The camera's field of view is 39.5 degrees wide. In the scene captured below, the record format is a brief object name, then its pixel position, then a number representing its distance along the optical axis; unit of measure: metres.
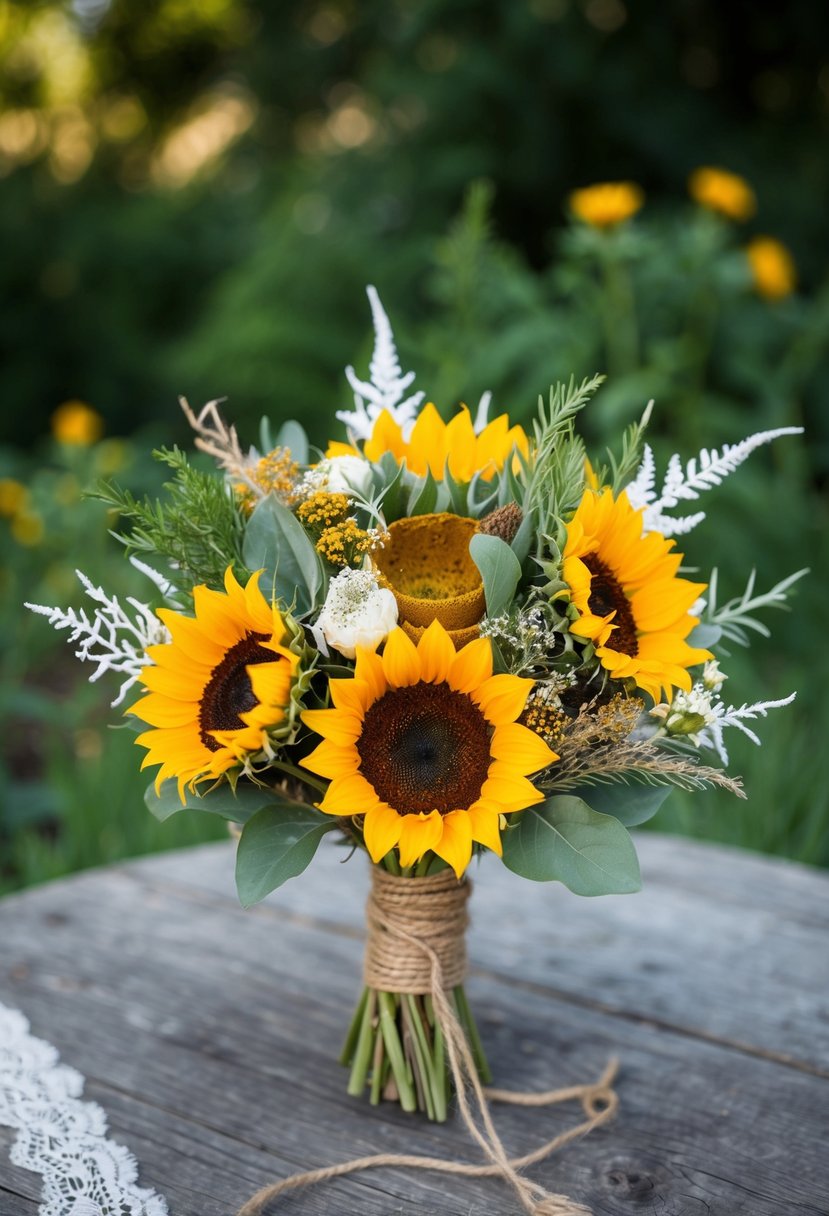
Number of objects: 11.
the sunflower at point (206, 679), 1.00
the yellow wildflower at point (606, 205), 3.00
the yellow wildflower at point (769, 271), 3.46
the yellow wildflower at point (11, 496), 3.50
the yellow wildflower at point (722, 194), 3.30
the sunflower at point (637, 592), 1.02
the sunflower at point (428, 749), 0.98
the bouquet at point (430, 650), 0.99
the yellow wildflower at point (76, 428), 3.35
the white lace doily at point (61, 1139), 1.11
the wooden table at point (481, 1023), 1.15
